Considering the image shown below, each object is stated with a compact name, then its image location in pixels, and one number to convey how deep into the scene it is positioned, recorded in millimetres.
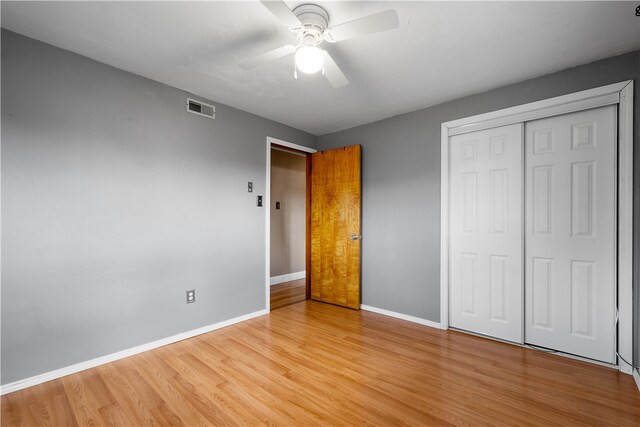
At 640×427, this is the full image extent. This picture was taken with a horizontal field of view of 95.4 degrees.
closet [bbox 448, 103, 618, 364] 2342
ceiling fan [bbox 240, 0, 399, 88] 1499
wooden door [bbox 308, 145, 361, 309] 3842
